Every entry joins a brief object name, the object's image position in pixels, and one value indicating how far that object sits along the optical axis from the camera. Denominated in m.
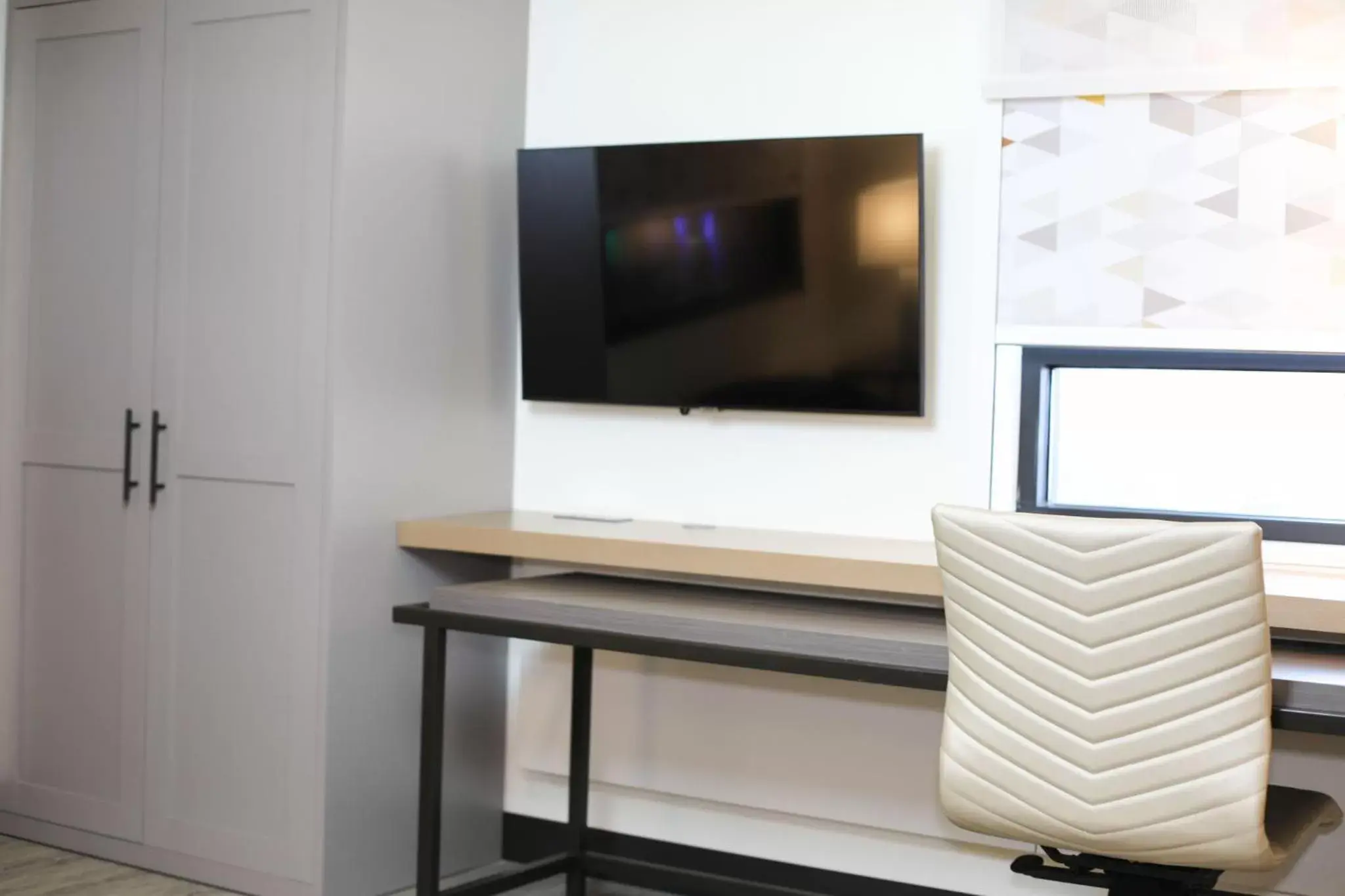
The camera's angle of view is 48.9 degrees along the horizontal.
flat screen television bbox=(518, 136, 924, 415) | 3.14
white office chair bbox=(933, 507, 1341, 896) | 2.06
